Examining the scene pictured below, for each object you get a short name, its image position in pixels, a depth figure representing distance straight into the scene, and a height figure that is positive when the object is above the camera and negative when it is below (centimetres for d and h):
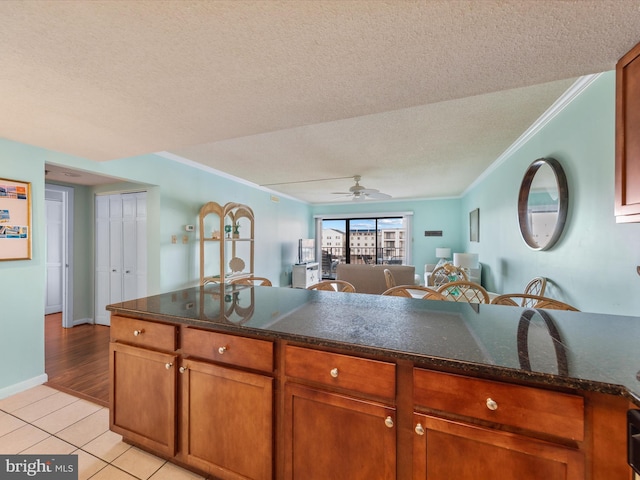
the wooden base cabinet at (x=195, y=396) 116 -80
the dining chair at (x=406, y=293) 195 -44
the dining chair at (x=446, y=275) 391 -61
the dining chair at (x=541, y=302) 162 -43
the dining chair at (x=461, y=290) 203 -48
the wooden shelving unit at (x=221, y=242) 378 -9
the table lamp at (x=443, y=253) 600 -37
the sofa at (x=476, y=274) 422 -60
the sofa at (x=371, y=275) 385 -59
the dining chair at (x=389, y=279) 336 -55
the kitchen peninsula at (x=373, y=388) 76 -56
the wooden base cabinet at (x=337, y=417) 95 -69
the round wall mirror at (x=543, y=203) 211 +31
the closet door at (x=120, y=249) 360 -17
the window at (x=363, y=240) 737 -8
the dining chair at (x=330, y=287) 225 -44
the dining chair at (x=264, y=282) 247 -45
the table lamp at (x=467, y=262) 411 -39
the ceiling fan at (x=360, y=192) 424 +75
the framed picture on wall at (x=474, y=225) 484 +24
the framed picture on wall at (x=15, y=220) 214 +15
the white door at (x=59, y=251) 380 -23
